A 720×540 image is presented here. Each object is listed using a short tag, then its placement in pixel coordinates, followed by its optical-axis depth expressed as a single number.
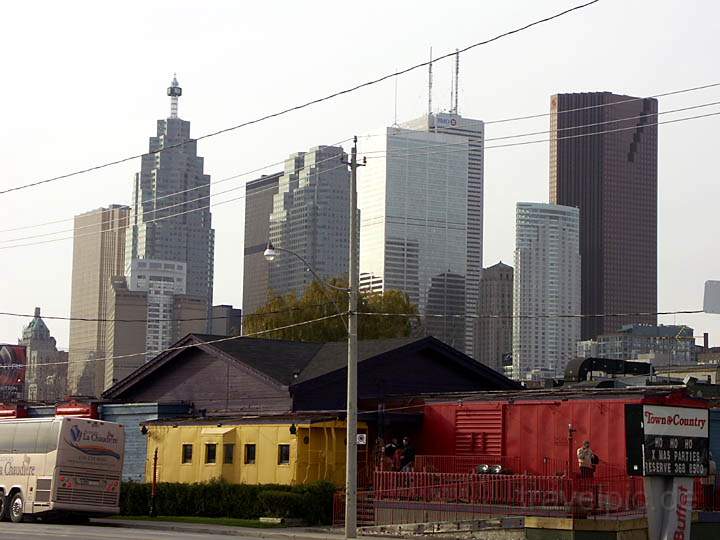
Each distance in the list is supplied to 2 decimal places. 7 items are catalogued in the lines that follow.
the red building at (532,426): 41.81
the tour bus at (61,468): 45.06
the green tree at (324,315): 105.19
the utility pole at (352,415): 38.06
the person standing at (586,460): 37.59
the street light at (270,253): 41.38
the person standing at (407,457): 45.91
